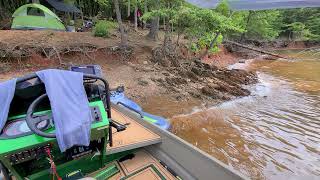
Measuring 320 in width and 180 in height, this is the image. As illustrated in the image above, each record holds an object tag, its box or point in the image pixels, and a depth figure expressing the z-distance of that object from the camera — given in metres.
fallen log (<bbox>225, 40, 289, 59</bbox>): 10.31
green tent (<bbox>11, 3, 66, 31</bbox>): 5.42
